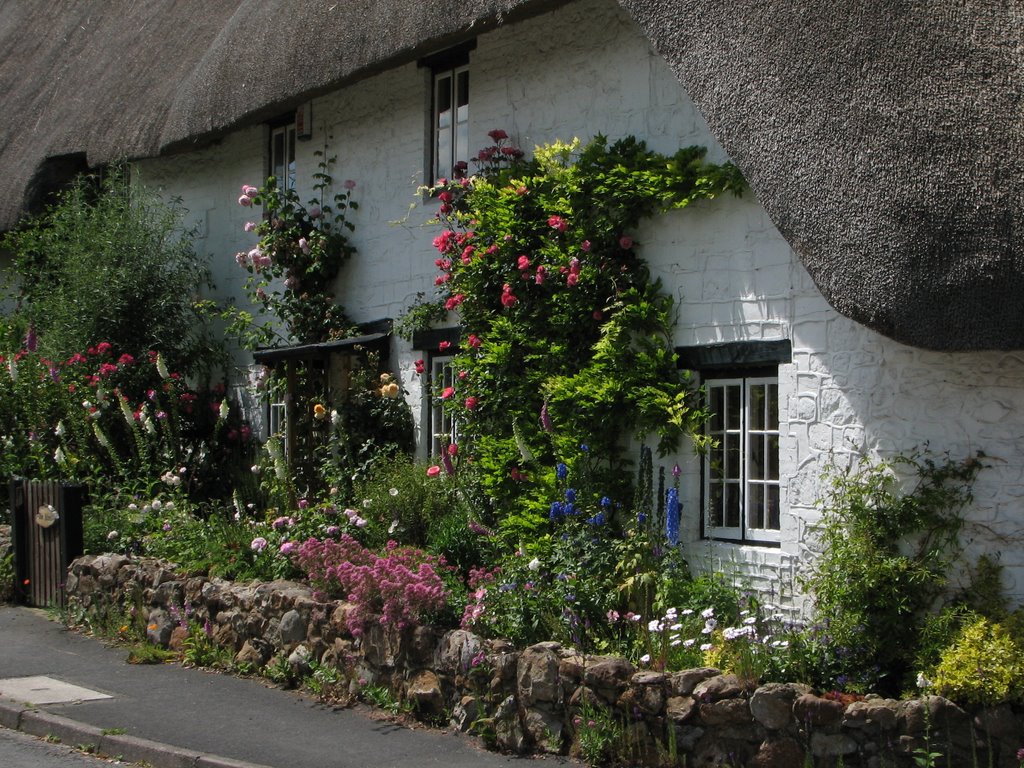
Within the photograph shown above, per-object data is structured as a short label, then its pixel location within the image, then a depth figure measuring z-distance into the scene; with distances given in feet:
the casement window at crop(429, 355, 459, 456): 32.96
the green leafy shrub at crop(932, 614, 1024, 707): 18.94
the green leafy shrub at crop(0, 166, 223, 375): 41.16
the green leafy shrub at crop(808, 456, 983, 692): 21.09
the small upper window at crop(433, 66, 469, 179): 34.19
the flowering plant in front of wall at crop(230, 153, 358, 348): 37.37
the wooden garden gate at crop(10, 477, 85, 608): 34.24
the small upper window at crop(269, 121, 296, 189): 41.01
